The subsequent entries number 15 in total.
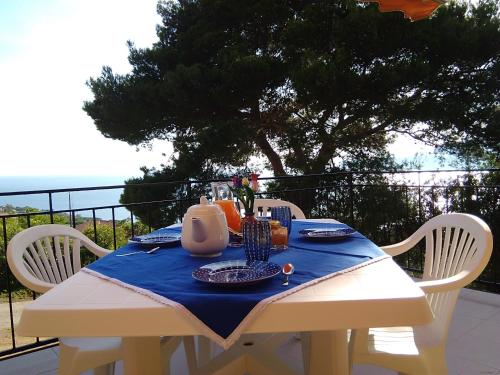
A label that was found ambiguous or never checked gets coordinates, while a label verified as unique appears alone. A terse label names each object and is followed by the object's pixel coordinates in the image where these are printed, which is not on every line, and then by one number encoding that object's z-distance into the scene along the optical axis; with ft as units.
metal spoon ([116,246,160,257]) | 4.76
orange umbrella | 6.44
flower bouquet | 4.71
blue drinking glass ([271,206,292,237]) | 5.47
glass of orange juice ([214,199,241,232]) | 5.43
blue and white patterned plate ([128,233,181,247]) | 5.18
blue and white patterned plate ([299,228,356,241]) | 5.17
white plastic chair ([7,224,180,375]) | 4.49
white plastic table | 2.83
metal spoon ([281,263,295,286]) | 3.45
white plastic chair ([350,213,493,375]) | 4.23
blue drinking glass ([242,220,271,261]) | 4.09
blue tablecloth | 2.91
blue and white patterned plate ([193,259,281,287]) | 3.24
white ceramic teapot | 4.35
